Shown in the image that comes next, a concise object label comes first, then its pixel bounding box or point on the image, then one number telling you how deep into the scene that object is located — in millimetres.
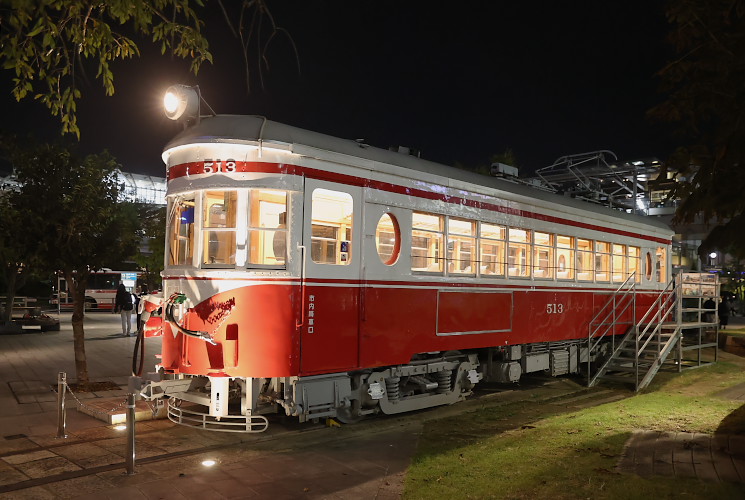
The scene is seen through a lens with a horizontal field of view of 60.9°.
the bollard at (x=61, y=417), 7836
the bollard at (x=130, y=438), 6457
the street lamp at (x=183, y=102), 8312
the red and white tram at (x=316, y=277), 7695
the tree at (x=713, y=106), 5551
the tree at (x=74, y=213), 11031
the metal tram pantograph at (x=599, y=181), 14484
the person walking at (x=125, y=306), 20000
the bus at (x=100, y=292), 34219
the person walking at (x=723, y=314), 23391
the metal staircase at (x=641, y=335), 13141
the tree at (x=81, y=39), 5125
